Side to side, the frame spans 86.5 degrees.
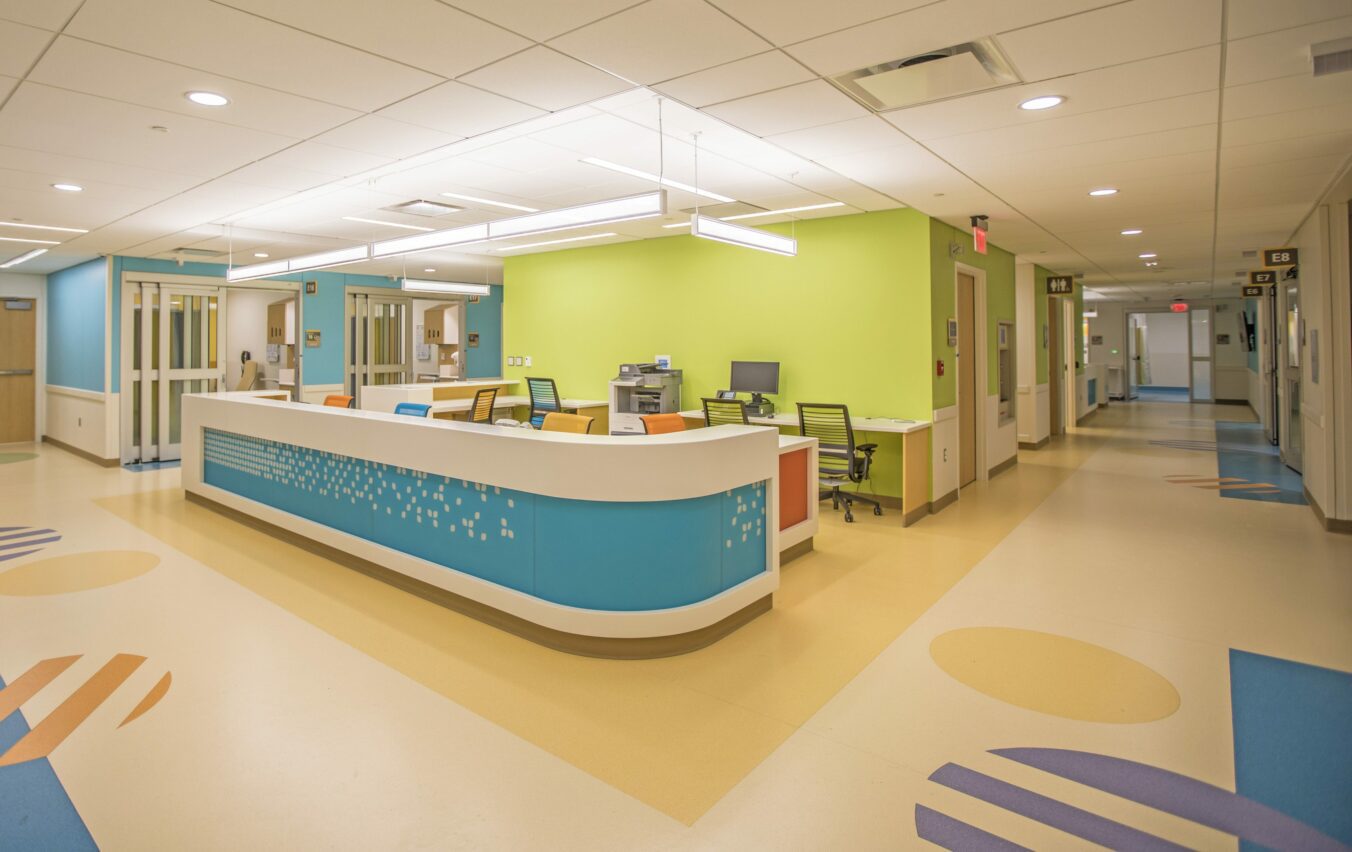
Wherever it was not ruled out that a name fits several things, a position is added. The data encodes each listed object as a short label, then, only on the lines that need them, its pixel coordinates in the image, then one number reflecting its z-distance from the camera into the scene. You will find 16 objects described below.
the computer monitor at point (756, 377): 7.46
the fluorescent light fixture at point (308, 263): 6.75
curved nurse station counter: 3.50
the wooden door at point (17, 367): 11.10
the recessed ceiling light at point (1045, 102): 3.73
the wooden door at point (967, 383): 7.85
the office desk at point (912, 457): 6.37
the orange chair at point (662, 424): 4.81
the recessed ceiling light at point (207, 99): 3.73
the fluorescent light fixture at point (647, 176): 5.27
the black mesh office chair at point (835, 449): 6.39
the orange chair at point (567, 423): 4.74
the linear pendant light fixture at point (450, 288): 9.91
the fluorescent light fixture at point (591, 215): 4.12
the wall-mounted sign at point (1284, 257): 7.34
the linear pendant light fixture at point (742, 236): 4.93
